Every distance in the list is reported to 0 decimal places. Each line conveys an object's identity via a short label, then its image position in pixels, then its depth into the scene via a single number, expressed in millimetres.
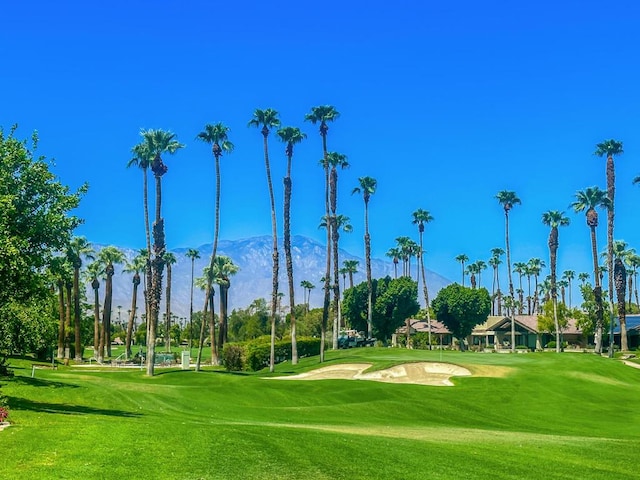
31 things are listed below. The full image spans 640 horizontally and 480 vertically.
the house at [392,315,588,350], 128500
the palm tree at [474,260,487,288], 194112
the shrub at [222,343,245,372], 83688
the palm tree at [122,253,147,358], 126356
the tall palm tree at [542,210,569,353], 108506
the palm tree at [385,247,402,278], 158675
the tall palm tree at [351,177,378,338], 109250
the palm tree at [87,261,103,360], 105175
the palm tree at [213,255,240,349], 106938
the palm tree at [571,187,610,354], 91812
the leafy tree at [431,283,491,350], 118125
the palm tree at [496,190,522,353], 110375
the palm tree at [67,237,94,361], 92875
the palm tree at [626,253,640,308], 160538
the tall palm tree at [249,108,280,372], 81312
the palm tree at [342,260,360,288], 163075
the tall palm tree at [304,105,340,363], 90188
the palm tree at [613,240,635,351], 94312
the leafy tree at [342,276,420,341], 116062
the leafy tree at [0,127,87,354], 28312
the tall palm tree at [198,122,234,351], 79312
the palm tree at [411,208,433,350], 122500
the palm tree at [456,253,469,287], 185750
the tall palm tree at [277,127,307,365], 82750
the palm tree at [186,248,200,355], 150625
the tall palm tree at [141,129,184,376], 69375
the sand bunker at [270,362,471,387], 61416
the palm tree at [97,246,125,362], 115038
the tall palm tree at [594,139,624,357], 94062
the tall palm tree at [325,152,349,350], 99000
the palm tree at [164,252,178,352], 123075
